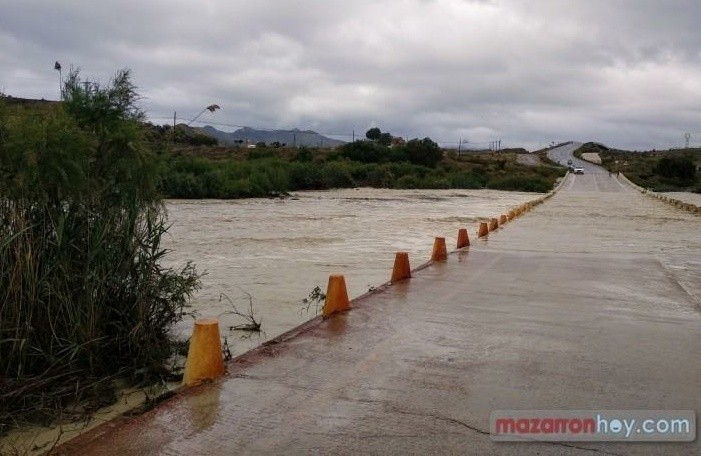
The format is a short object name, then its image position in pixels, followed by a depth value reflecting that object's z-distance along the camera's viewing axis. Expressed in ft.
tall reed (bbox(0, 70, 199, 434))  15.76
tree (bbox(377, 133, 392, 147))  378.36
